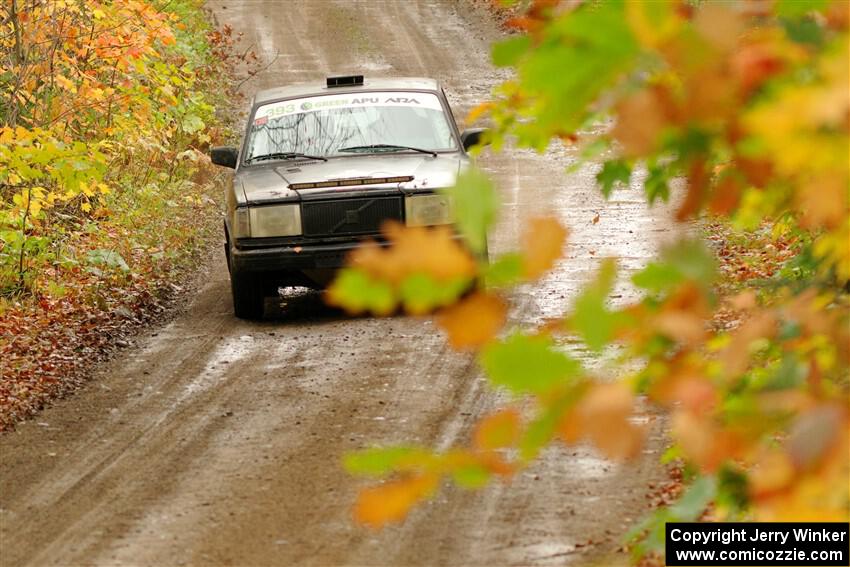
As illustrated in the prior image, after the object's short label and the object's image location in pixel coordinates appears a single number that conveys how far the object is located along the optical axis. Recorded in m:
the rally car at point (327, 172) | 54.69
